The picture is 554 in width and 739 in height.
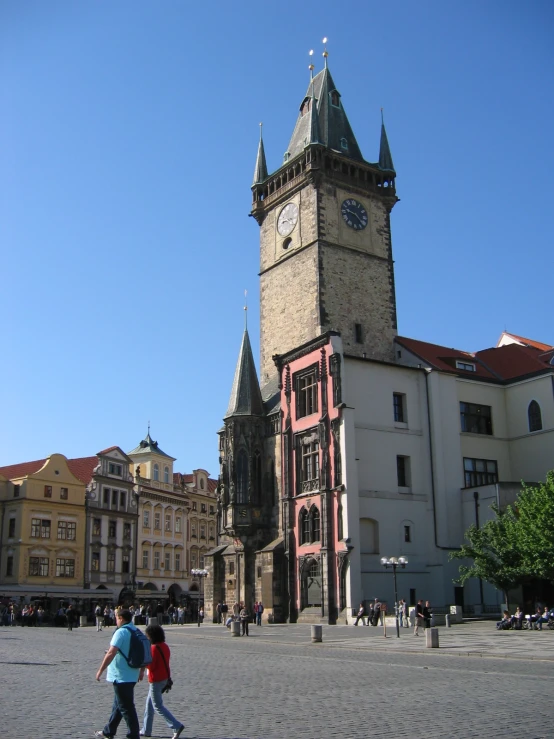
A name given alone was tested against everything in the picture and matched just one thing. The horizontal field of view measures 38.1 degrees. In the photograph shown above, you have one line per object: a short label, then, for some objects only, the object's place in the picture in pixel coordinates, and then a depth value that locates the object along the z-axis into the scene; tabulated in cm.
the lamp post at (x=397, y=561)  3394
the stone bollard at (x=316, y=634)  2997
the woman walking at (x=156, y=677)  1036
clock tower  5366
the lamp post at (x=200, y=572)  4925
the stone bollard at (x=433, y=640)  2500
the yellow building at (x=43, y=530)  6656
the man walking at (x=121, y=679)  916
